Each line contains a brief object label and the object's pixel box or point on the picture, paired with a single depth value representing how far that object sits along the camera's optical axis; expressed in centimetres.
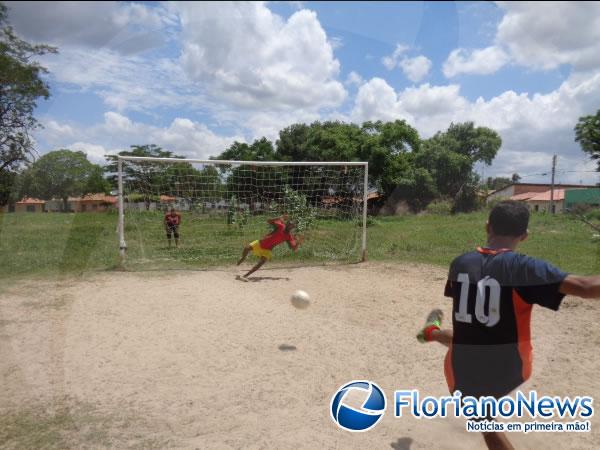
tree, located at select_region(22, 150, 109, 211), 5568
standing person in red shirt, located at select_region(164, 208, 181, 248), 1375
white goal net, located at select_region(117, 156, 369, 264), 1228
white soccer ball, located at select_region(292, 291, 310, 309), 623
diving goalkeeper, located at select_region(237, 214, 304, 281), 968
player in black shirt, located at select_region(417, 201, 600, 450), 234
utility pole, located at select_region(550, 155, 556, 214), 2753
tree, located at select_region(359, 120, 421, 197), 3156
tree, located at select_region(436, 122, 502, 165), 3797
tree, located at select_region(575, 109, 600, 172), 2053
